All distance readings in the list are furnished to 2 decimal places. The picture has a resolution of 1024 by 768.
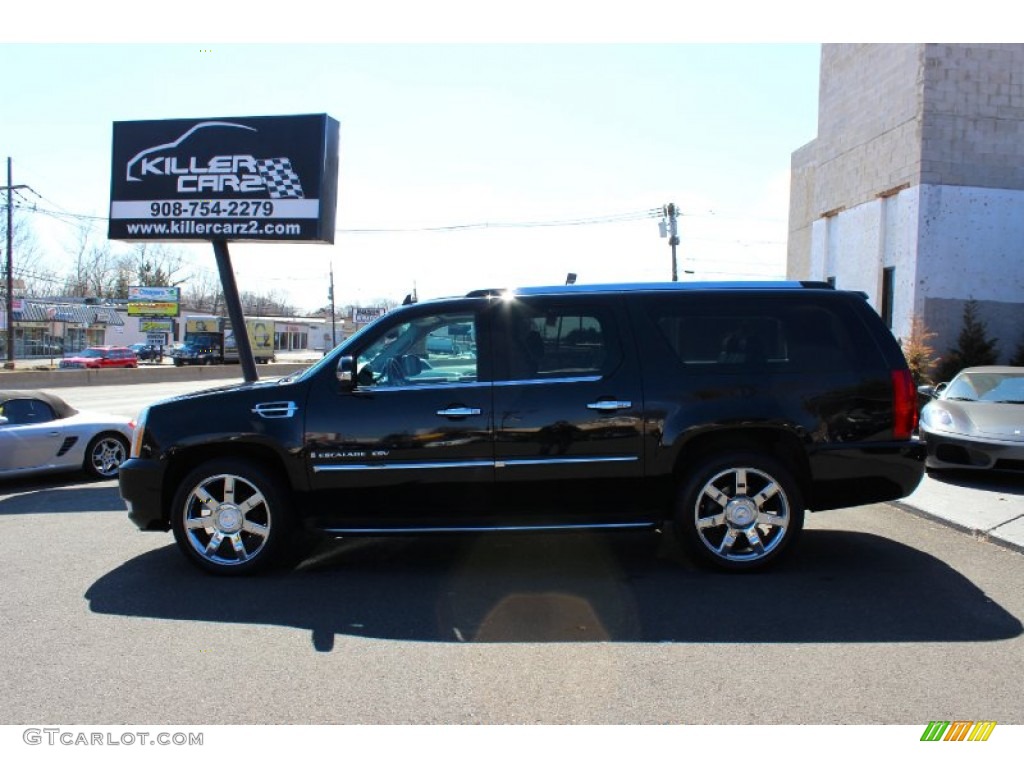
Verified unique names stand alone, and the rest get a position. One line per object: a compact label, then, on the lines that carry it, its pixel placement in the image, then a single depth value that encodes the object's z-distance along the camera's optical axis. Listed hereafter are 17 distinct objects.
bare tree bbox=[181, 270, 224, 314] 110.62
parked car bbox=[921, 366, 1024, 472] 8.16
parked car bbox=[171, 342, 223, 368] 52.22
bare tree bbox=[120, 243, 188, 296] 93.19
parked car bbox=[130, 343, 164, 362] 63.16
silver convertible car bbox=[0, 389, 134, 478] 9.25
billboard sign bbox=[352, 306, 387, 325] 69.32
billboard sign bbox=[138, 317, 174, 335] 65.50
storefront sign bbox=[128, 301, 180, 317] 73.94
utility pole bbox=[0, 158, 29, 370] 38.19
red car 45.28
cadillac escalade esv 5.27
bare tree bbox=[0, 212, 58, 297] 50.51
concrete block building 19.14
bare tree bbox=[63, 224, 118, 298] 83.75
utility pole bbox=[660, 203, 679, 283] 40.47
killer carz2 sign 12.83
